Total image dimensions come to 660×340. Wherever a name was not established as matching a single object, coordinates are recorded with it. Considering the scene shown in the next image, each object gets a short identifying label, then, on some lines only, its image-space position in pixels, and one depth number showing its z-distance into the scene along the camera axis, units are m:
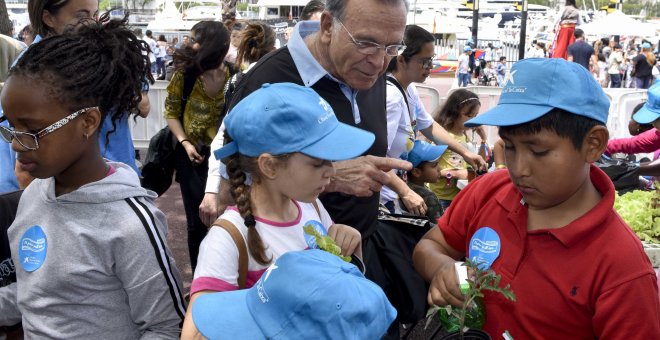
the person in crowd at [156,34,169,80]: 29.64
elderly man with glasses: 2.85
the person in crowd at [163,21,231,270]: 5.03
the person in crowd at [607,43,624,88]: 26.91
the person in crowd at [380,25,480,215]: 4.09
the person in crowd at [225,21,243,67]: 7.15
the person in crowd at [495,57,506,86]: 25.51
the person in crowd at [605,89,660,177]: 4.70
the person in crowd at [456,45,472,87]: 24.72
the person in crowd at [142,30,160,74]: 27.53
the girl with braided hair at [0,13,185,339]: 2.10
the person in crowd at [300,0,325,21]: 5.28
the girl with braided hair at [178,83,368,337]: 2.09
